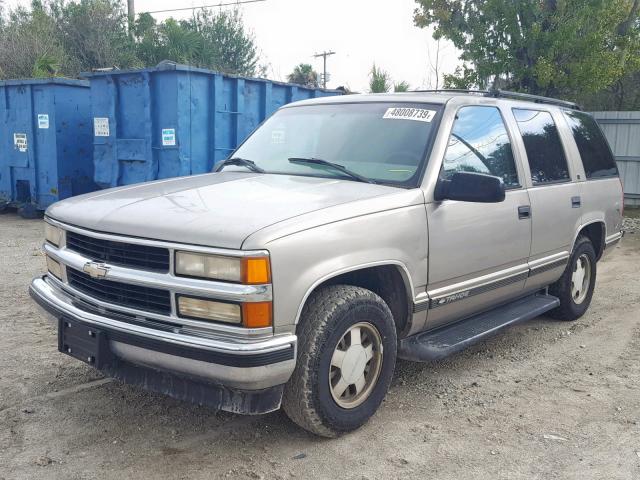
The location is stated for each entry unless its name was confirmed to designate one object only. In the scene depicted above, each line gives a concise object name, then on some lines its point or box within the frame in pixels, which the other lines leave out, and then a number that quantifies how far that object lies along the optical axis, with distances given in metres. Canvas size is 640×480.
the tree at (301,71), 20.61
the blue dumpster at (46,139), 10.92
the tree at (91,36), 22.36
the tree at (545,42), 12.28
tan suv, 2.95
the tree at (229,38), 24.97
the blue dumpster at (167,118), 9.38
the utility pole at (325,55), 49.12
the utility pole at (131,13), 23.44
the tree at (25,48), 20.02
